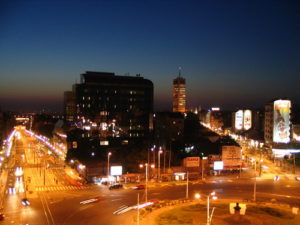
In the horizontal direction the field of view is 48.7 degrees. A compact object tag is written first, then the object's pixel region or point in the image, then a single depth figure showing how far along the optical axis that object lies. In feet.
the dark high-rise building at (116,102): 340.18
